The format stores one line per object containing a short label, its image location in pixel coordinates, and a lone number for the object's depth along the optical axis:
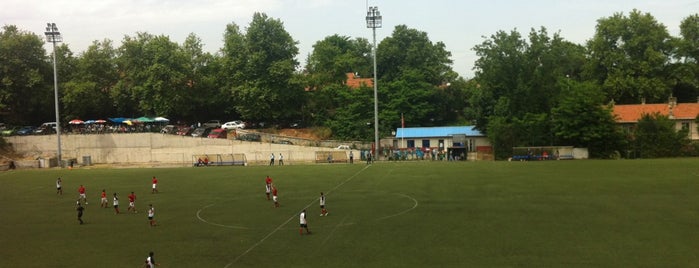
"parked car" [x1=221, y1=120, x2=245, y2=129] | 80.36
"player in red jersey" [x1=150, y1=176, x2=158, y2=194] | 39.85
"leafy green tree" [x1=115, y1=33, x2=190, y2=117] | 77.19
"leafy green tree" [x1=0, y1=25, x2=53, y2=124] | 76.88
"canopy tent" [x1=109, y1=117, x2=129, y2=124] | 77.94
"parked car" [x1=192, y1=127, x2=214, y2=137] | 74.89
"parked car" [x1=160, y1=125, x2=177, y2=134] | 74.65
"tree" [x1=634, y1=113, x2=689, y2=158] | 57.97
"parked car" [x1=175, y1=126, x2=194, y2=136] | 74.31
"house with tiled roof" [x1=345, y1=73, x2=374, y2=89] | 82.46
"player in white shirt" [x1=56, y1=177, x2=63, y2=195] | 40.72
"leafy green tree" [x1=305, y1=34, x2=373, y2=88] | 80.69
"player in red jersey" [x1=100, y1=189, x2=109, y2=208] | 34.19
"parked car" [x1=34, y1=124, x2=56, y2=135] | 77.56
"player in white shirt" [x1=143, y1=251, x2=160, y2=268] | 18.52
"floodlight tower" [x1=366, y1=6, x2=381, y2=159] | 63.84
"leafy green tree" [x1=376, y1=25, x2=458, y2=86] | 82.56
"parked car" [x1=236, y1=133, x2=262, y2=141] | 71.50
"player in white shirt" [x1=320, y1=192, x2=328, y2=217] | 28.40
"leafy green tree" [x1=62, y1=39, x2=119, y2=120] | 78.62
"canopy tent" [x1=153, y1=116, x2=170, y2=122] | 75.81
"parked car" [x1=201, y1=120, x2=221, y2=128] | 84.54
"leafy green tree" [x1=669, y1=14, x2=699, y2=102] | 75.38
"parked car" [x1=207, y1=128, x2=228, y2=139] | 72.56
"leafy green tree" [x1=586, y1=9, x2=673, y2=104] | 74.19
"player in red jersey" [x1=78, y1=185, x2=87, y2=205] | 35.40
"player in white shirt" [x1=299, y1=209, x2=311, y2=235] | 24.48
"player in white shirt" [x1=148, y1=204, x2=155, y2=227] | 27.38
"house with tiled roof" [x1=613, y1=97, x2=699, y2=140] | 65.62
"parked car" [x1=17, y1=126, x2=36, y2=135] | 77.39
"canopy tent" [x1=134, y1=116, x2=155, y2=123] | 75.69
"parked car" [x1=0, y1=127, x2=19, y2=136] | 75.44
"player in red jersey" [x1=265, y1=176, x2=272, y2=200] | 34.69
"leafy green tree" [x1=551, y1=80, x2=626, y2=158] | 58.09
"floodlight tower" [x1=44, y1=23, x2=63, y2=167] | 67.75
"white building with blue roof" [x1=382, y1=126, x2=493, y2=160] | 67.88
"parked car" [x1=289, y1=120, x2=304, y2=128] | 82.77
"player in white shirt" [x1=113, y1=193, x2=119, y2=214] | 31.67
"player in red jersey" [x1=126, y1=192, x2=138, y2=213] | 32.28
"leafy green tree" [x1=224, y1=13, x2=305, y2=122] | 77.00
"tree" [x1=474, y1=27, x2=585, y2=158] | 62.91
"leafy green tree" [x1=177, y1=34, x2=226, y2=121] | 80.62
